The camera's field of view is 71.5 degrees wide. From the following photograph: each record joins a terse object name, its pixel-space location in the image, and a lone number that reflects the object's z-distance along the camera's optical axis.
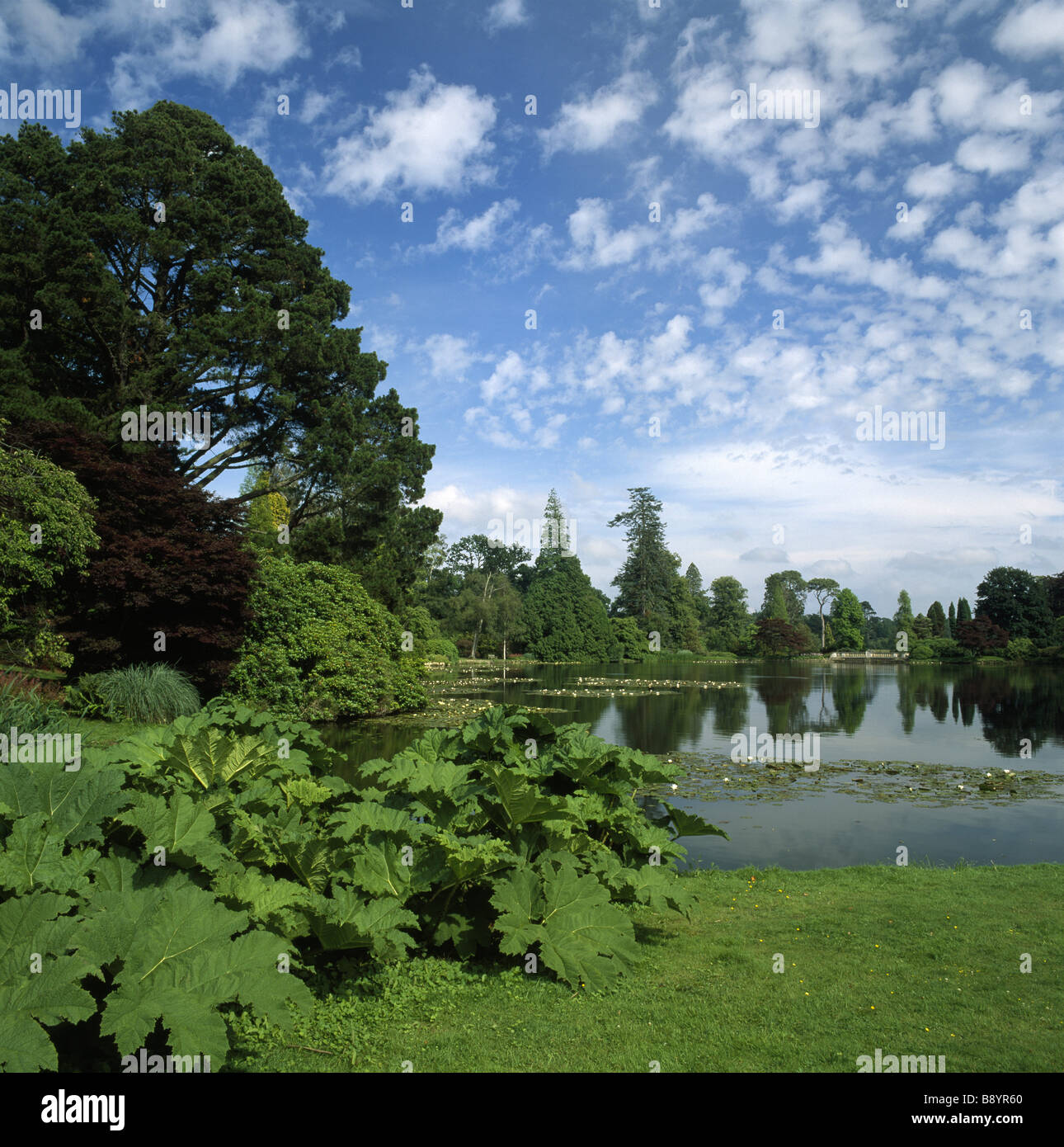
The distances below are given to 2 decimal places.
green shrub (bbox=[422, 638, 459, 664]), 39.59
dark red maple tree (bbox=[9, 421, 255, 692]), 13.57
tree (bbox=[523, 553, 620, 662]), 58.22
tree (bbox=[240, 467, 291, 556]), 31.92
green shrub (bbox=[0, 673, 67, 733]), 8.43
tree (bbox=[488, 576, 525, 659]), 54.41
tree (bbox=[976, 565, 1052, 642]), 58.84
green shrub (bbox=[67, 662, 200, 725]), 12.96
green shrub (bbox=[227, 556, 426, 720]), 16.78
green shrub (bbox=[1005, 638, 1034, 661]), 56.84
